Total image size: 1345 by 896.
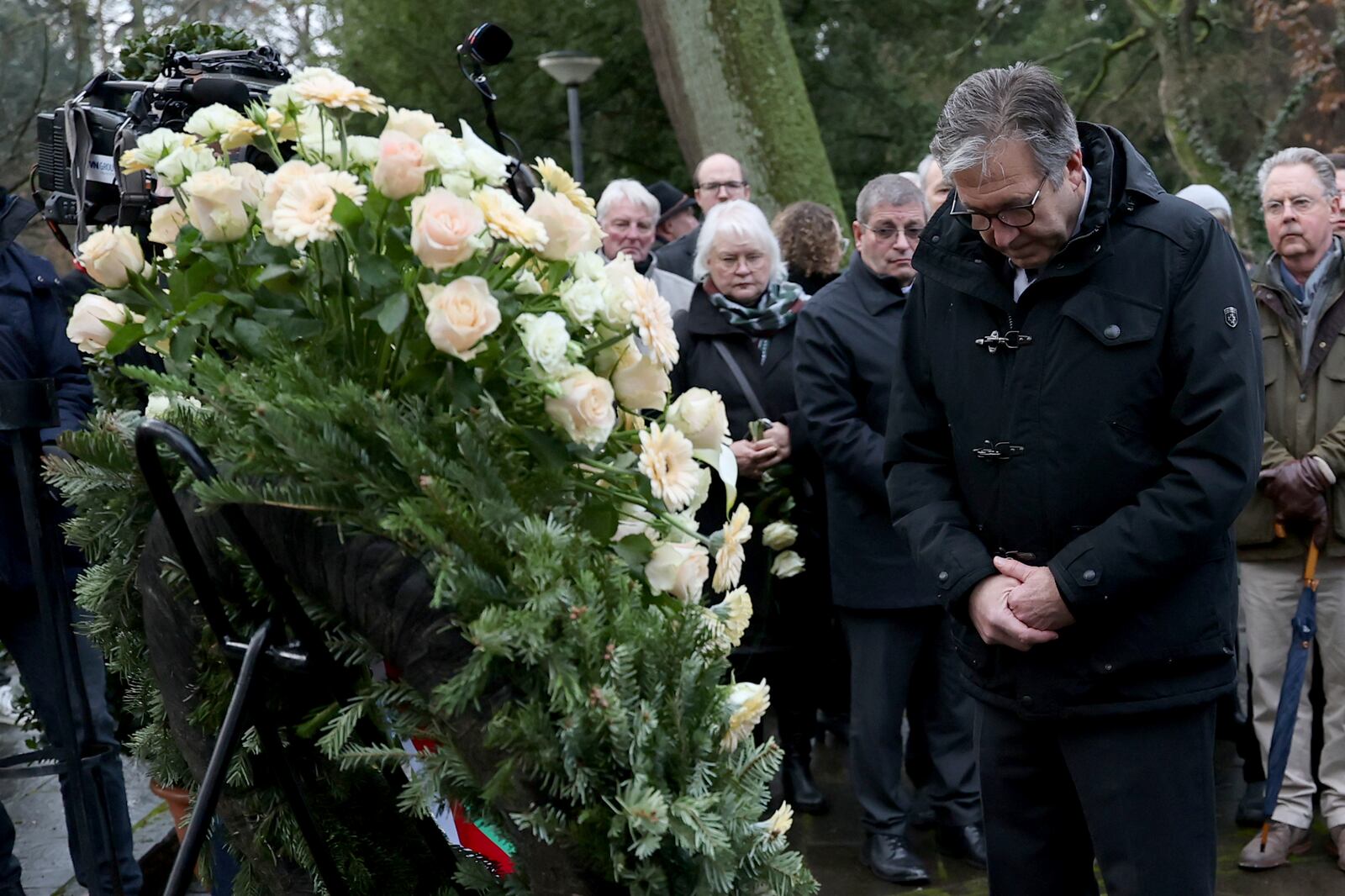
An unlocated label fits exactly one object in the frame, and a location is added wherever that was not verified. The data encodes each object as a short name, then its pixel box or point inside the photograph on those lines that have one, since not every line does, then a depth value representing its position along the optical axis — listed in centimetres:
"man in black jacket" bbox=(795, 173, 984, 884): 468
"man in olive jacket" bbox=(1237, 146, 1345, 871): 465
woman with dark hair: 567
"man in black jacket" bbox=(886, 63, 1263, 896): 263
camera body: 262
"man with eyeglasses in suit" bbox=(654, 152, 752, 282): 689
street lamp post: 1390
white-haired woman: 512
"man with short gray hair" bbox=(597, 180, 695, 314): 654
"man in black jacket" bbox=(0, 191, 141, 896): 406
